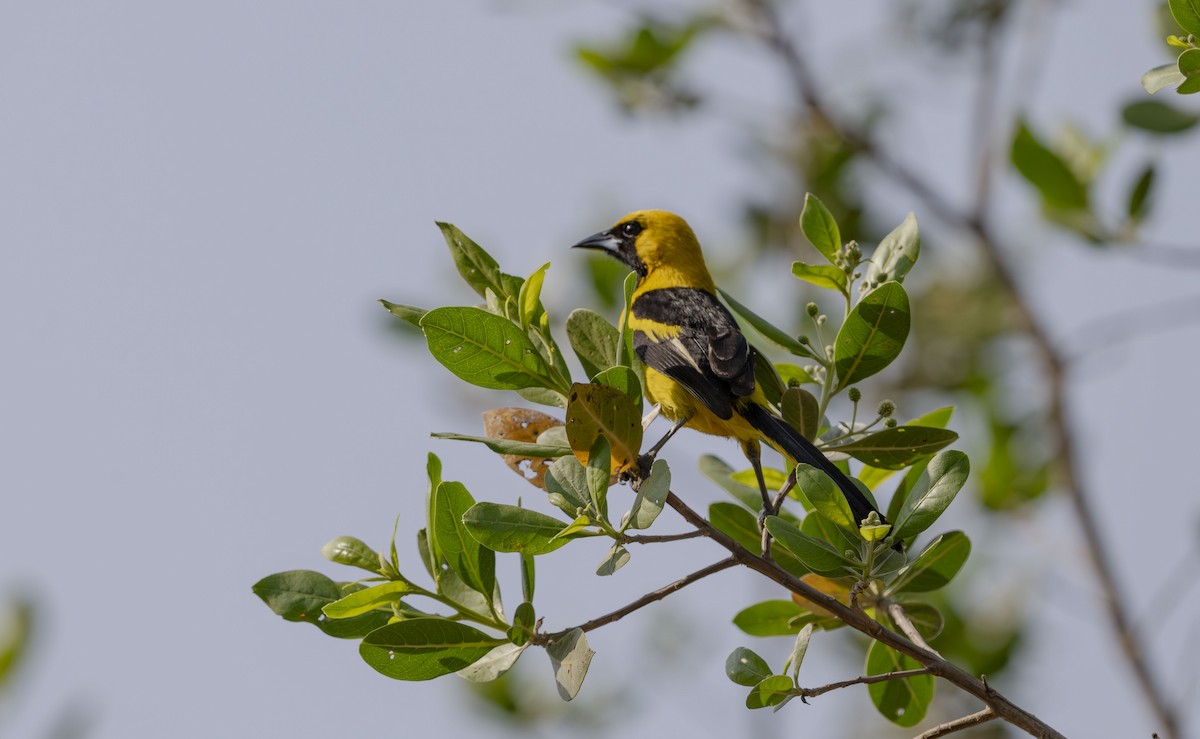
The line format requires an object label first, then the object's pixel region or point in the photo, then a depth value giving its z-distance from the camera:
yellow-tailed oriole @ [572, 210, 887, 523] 6.23
